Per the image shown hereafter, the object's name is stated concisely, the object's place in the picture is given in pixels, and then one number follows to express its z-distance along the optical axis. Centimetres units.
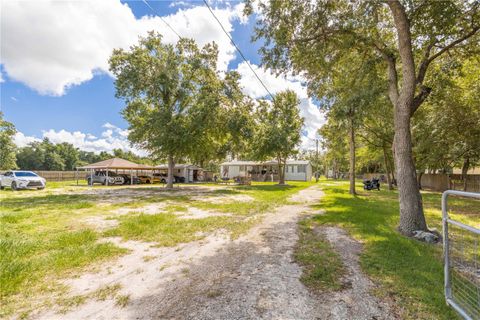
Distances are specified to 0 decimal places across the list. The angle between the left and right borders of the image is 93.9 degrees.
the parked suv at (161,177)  2890
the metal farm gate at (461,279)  235
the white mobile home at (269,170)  3503
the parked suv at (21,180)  1612
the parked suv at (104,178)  2314
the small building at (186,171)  3197
